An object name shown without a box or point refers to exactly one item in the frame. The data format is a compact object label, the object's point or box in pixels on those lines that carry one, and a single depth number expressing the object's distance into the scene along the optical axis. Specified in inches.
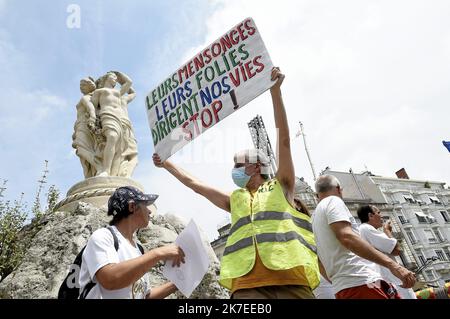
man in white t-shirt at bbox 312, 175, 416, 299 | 99.8
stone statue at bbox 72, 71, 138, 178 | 332.2
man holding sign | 86.5
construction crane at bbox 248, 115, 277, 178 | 1720.0
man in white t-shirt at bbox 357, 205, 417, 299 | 140.3
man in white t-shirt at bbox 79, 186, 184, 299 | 72.9
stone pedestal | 276.1
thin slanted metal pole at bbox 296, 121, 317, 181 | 1594.5
